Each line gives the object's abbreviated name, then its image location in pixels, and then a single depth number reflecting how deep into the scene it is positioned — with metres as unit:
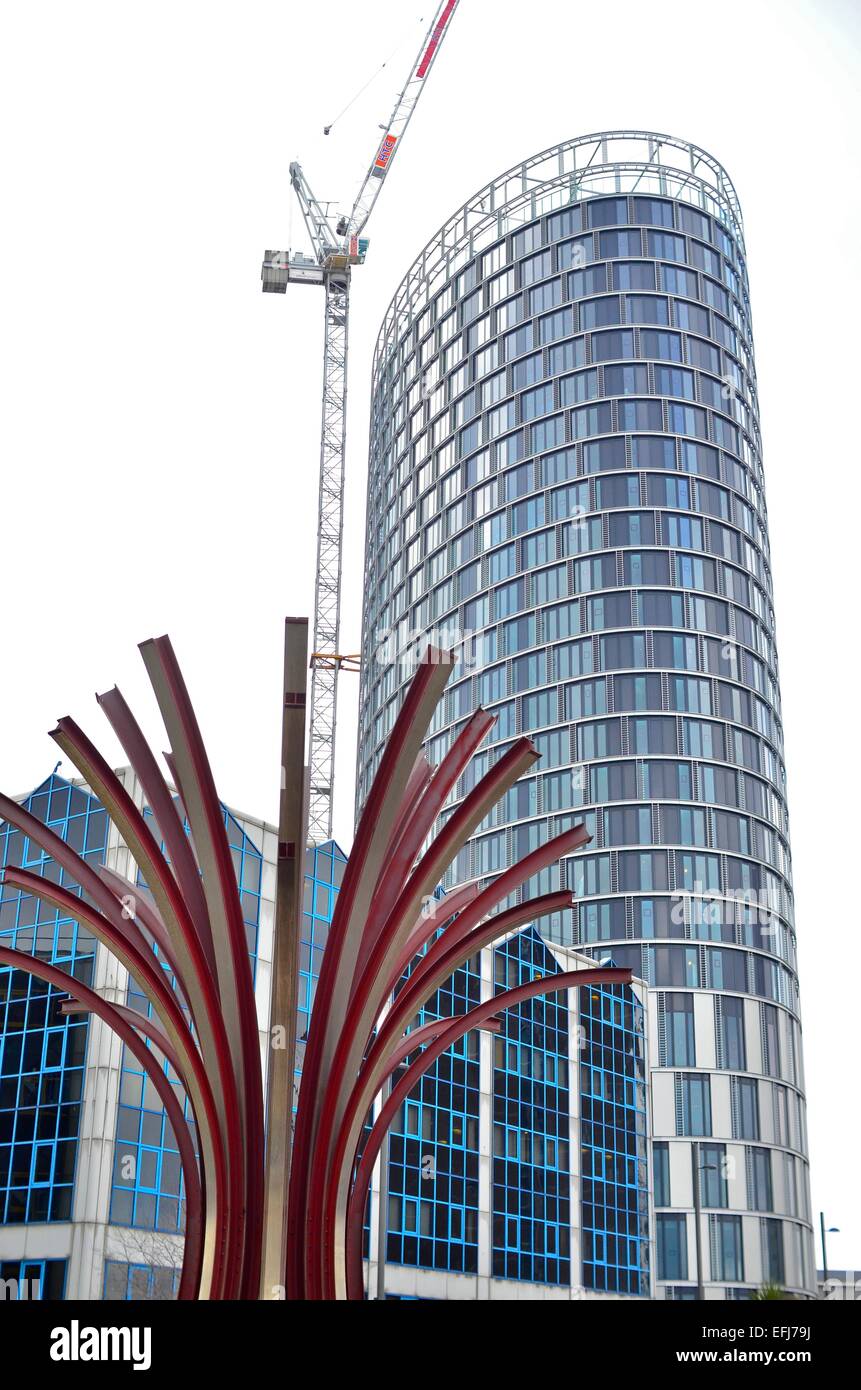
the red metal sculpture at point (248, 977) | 14.80
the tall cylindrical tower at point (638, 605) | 68.62
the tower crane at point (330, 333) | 89.19
